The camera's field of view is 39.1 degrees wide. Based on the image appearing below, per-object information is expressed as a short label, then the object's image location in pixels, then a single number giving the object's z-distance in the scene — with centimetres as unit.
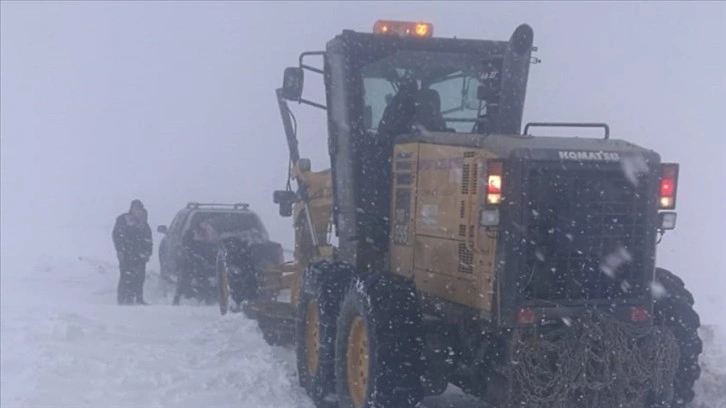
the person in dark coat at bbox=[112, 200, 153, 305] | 1555
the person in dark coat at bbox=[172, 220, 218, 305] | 1634
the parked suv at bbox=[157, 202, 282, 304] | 1633
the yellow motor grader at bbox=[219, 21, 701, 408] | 629
